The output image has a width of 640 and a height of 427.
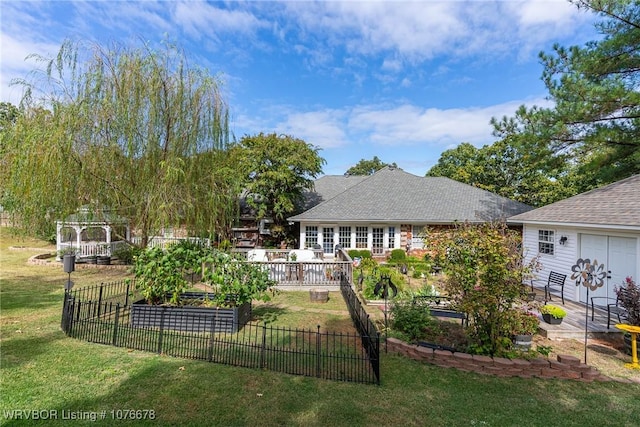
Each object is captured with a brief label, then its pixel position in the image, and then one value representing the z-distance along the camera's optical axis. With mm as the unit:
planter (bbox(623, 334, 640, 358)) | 5859
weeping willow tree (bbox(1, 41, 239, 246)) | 8984
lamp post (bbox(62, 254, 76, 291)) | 7645
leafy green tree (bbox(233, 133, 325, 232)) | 19531
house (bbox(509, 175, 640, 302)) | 8203
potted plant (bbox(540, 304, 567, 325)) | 6883
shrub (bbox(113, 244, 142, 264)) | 15203
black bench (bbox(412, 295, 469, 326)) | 6723
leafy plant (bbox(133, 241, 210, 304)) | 6809
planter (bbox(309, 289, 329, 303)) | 9406
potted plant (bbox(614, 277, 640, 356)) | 5969
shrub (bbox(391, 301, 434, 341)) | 6043
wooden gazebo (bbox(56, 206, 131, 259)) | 10125
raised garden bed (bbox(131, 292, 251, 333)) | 6664
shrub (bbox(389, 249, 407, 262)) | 16283
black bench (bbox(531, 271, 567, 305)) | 9484
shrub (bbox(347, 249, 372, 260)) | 16614
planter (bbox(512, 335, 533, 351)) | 5477
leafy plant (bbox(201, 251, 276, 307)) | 6770
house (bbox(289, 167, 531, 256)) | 17766
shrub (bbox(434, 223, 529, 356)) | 5105
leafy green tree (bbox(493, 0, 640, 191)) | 9773
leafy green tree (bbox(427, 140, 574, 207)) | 27969
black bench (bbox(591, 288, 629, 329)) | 6357
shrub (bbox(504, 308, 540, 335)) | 5102
